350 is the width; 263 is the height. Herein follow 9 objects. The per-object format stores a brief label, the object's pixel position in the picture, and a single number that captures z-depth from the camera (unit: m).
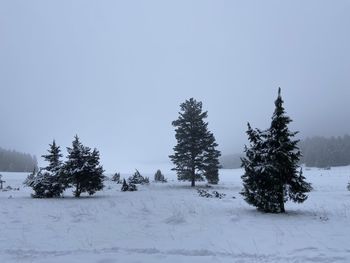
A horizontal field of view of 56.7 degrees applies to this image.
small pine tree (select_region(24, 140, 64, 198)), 26.11
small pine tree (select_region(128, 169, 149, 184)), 46.22
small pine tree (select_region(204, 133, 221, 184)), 39.69
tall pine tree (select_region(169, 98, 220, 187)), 39.75
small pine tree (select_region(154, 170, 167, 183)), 58.69
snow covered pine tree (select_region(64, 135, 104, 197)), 26.14
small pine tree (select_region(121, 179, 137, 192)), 32.62
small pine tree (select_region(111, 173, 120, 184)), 52.40
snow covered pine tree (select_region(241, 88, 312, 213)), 17.02
